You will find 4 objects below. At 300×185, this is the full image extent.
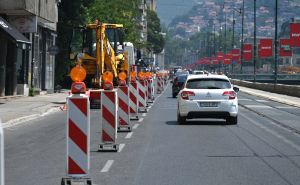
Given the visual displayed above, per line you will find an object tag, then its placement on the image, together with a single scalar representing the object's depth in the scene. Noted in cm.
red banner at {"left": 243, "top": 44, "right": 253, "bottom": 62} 10631
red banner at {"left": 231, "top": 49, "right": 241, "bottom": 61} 11776
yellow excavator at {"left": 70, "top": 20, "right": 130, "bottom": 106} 3709
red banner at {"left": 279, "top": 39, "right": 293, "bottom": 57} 8481
